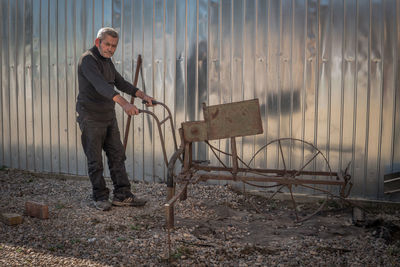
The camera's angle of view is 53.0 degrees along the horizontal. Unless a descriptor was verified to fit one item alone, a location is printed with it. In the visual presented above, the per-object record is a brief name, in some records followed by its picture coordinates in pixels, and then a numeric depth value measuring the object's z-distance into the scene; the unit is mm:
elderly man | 4324
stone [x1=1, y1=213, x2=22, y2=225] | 4027
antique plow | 3828
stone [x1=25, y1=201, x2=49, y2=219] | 4262
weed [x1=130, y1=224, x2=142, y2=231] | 4000
